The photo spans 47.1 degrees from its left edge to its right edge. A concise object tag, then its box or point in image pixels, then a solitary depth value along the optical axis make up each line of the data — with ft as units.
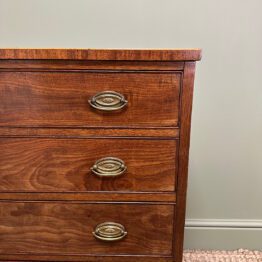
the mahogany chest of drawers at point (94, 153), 2.50
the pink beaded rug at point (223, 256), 4.27
